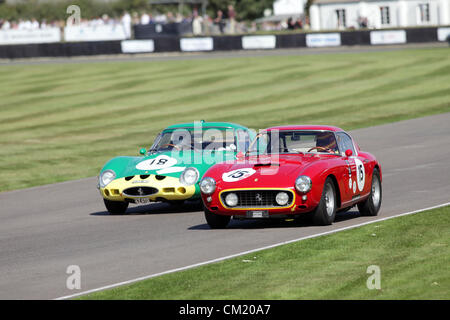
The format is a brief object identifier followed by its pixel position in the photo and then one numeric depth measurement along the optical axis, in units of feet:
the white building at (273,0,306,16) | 366.02
